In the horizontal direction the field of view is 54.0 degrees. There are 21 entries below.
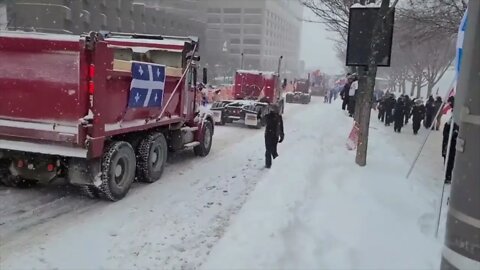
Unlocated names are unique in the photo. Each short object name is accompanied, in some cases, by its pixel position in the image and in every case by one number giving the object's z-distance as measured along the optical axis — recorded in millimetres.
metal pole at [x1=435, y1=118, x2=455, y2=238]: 5734
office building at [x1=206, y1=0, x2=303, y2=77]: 142250
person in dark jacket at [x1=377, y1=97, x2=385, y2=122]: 25809
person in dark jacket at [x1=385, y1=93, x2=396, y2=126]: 23541
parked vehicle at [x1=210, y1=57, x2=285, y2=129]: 19328
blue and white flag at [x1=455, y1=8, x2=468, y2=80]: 6898
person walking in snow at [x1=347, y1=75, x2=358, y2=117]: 18072
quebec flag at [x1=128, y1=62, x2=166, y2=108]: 7867
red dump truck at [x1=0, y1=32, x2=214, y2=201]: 6613
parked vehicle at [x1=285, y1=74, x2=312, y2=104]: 42000
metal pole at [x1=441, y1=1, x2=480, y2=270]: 2555
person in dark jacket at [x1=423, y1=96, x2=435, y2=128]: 21016
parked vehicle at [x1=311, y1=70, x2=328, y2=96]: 61712
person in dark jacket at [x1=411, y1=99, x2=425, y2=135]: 20531
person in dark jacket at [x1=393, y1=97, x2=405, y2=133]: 21047
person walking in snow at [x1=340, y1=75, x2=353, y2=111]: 20038
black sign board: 9602
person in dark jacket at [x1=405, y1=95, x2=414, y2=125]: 22500
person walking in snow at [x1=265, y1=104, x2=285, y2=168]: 10820
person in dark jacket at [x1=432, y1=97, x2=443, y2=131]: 20538
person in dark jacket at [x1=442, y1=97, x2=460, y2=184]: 9047
